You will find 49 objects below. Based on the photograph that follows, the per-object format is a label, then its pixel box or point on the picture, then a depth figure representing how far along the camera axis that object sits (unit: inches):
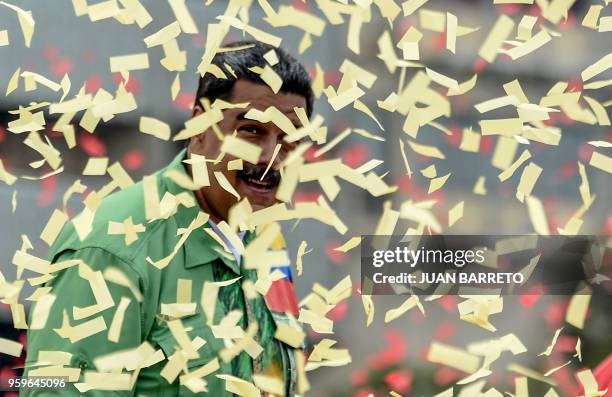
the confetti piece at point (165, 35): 175.0
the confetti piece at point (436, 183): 181.9
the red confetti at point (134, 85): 435.3
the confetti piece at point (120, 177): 180.2
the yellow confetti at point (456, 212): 183.2
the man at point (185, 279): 156.4
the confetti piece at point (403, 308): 174.1
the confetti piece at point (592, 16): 179.8
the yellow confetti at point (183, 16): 175.9
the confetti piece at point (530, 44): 180.1
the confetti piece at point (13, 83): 176.7
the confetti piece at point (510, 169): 178.4
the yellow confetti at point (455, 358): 173.0
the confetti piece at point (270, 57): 171.3
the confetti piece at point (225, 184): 168.4
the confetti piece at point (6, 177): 171.0
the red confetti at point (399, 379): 479.5
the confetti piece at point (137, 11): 175.3
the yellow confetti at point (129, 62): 176.1
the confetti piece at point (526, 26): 182.7
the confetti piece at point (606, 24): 180.4
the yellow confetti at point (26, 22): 183.5
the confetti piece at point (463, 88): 174.4
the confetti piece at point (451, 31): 179.9
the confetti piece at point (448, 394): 164.9
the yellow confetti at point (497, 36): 176.9
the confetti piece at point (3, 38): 171.3
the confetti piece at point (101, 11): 176.2
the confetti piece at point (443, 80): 171.9
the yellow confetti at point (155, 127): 174.7
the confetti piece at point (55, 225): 175.5
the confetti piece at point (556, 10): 186.7
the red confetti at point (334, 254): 474.5
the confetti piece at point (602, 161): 185.2
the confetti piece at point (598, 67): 184.2
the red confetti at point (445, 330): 543.8
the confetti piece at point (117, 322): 155.2
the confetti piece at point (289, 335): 176.7
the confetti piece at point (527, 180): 178.1
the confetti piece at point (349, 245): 178.7
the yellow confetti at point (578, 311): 175.8
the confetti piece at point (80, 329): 154.8
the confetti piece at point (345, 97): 175.0
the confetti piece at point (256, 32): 171.3
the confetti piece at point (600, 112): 180.5
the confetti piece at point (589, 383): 166.1
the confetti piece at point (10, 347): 167.5
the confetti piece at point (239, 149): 167.5
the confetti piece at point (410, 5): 174.5
